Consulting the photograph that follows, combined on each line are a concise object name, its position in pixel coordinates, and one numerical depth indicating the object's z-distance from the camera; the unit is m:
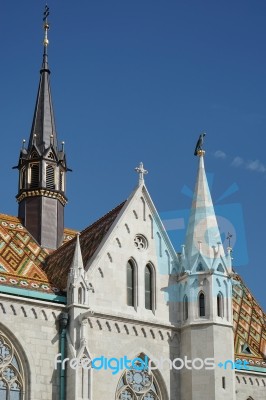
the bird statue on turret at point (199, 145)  38.62
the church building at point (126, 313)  32.19
